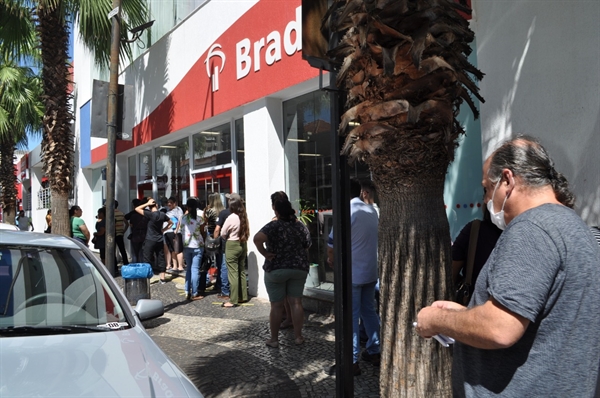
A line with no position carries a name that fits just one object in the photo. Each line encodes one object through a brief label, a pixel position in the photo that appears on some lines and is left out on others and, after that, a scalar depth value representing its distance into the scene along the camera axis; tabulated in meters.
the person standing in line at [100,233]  12.09
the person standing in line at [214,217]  8.45
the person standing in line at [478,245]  3.39
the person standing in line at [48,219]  15.25
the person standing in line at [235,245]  7.58
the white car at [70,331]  2.30
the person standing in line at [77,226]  11.69
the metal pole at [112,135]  7.30
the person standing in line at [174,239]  10.84
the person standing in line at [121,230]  11.70
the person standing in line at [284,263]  5.68
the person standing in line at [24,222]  18.81
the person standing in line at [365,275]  4.92
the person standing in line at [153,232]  10.21
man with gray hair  1.65
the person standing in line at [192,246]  8.34
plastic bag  7.38
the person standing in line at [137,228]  10.97
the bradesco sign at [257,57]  7.53
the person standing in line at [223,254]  8.10
